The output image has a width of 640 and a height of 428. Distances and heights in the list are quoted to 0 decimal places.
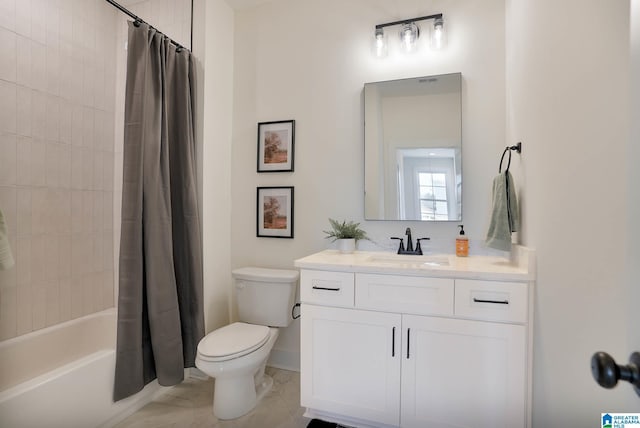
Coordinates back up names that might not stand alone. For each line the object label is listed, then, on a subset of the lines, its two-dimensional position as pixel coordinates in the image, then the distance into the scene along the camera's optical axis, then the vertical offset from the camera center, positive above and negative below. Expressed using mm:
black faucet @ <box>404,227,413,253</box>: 2012 -186
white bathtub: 1377 -902
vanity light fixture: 1972 +1186
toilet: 1710 -768
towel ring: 1600 +355
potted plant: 2049 -147
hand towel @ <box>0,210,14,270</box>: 1353 -175
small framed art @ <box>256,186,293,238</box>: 2348 +6
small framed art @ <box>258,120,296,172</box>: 2340 +525
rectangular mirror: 1969 +433
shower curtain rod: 1772 +1178
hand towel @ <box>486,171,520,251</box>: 1564 -8
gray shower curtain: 1766 -84
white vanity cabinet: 1370 -654
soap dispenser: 1873 -198
